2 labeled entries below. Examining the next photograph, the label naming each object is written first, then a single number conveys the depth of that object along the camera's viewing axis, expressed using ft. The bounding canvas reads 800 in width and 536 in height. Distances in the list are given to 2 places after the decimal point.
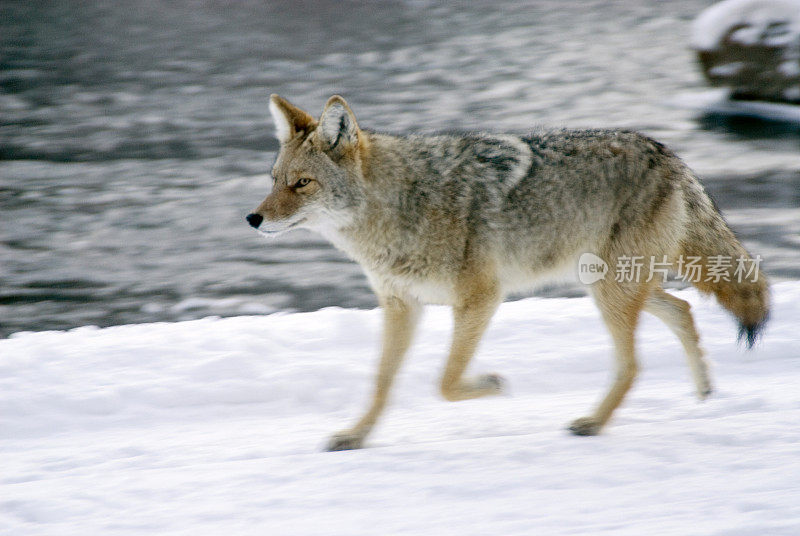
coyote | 31.35
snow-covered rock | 86.53
